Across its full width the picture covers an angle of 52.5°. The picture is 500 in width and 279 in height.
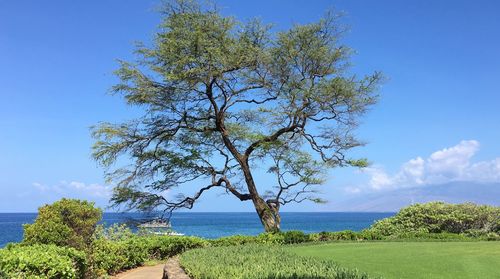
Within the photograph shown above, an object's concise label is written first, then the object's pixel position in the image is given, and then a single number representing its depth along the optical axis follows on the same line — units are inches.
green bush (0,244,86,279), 302.5
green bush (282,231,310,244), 664.6
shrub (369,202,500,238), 801.6
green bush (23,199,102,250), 441.1
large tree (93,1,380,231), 719.7
